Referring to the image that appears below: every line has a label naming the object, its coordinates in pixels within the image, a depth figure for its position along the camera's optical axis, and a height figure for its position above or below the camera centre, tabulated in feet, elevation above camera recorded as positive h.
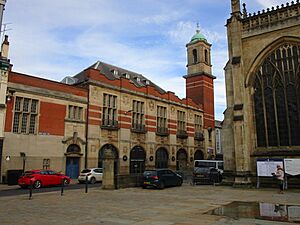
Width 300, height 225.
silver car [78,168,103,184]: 78.25 -3.77
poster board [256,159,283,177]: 57.26 -0.97
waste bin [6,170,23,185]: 69.92 -3.69
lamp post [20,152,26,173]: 76.28 +1.62
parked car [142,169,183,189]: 62.18 -3.80
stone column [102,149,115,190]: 60.03 -2.18
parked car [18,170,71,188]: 63.16 -3.76
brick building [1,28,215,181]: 78.54 +13.26
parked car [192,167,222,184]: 73.77 -3.58
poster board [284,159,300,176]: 55.83 -1.14
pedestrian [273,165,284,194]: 51.77 -2.76
